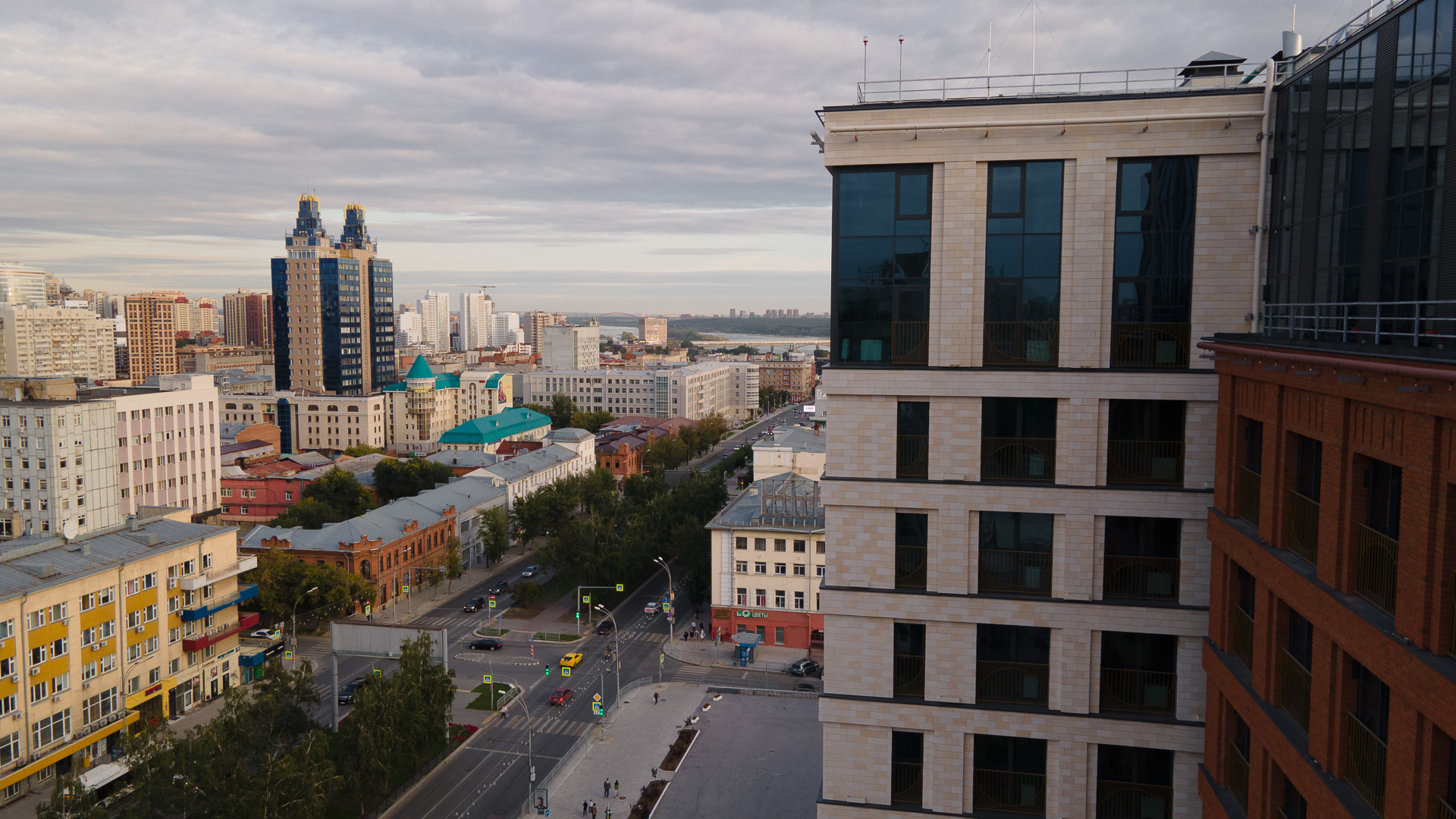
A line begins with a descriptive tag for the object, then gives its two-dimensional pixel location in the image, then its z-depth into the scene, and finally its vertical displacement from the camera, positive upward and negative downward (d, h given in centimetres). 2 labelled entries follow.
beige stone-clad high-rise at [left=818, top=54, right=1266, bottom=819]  1992 -213
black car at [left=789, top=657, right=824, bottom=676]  7181 -2570
